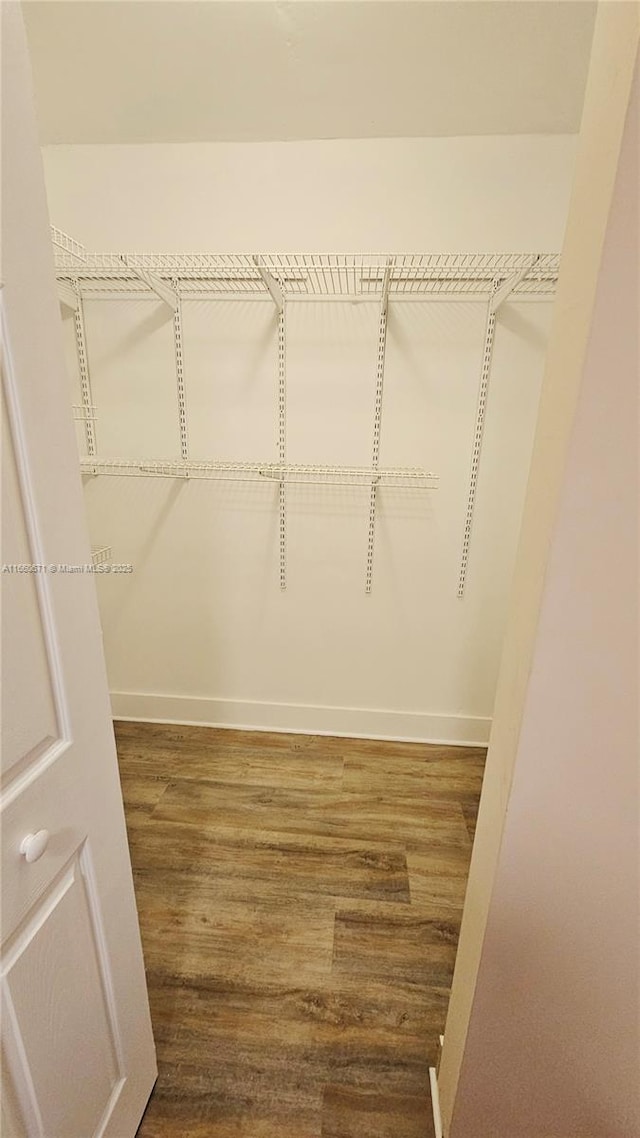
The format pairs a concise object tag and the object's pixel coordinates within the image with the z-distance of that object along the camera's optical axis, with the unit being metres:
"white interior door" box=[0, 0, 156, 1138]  0.58
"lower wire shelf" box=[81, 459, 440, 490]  2.05
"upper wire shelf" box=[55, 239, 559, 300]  1.77
